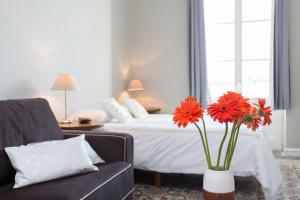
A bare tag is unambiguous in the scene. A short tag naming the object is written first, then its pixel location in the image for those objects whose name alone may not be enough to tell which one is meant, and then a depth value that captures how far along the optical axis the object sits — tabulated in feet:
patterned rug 9.72
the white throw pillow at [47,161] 6.18
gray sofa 5.74
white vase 4.44
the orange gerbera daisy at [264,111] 4.47
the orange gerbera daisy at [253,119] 4.42
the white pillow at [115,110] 12.24
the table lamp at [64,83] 10.26
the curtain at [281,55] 15.49
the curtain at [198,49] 16.89
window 16.39
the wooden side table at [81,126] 9.96
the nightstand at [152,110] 16.91
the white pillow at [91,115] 11.39
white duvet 9.33
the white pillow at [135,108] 14.30
